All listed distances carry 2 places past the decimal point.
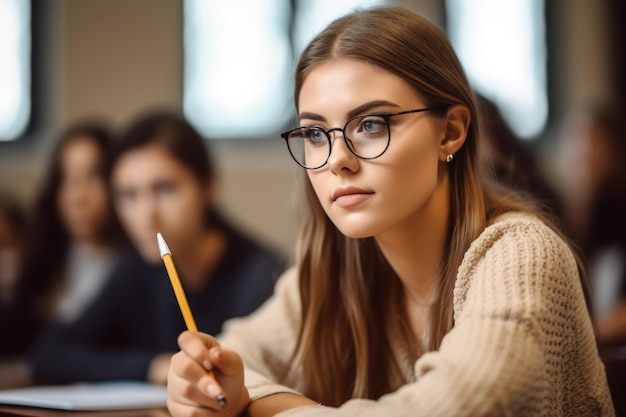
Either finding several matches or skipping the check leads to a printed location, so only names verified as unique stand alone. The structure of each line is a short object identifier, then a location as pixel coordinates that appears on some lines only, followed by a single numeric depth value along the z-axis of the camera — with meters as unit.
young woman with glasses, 0.90
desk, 1.18
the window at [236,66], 4.19
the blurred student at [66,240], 2.90
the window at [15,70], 4.27
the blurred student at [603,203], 2.82
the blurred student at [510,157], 1.94
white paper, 1.24
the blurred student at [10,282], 2.10
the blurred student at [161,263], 2.09
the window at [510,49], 4.12
